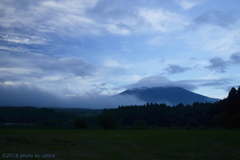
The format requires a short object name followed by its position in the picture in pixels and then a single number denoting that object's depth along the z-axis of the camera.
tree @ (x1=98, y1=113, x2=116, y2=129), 57.19
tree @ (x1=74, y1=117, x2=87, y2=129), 56.22
